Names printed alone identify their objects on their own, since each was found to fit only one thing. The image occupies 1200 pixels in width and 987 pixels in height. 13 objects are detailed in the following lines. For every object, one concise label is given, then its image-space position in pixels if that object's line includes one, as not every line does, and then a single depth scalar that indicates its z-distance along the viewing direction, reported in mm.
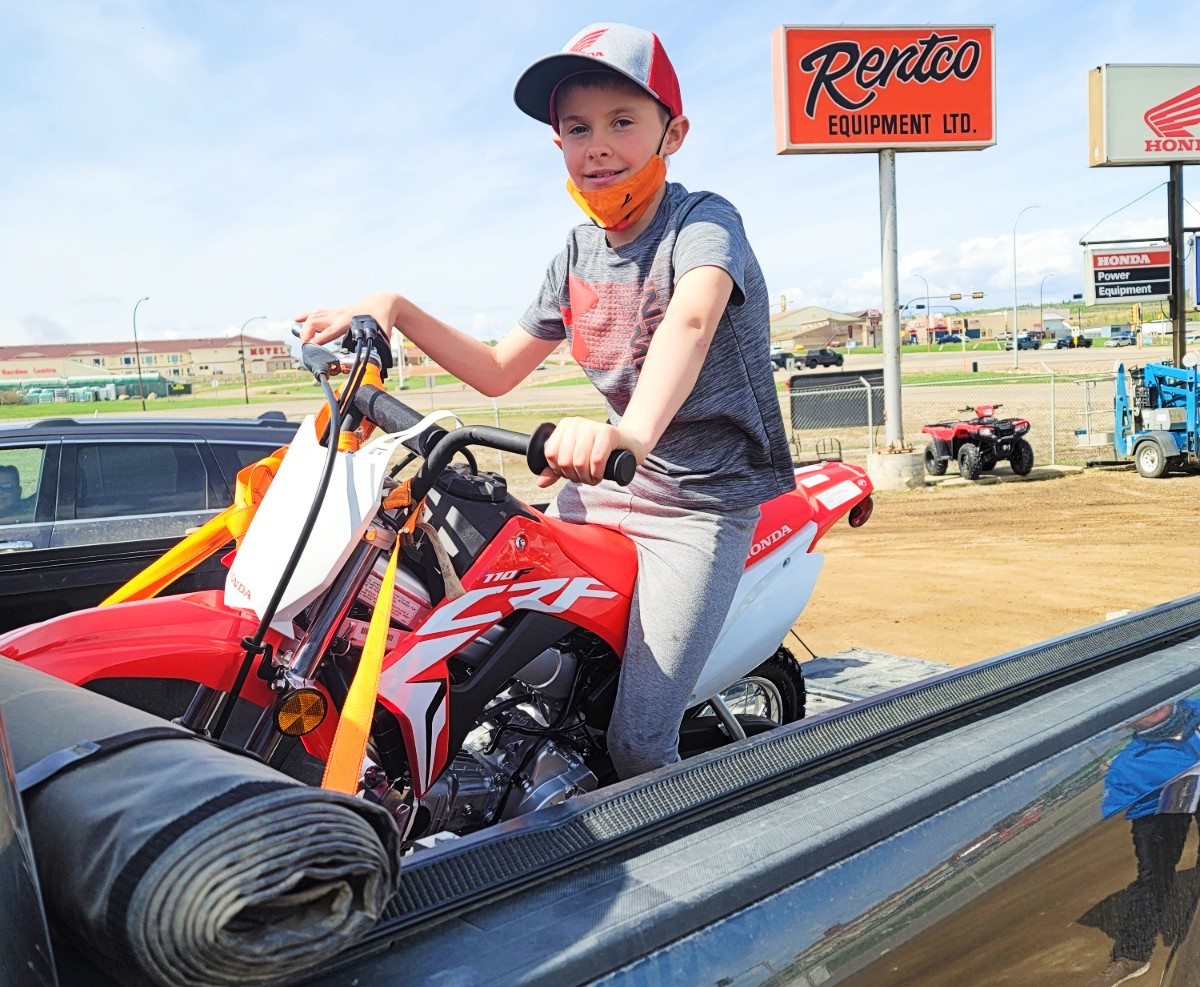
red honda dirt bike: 1961
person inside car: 5824
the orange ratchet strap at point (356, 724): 1638
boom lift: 15016
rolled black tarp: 799
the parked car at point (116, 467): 5891
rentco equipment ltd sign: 15359
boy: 2268
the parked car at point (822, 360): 65806
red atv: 15484
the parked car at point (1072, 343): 82000
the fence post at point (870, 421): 16555
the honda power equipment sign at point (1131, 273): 18625
